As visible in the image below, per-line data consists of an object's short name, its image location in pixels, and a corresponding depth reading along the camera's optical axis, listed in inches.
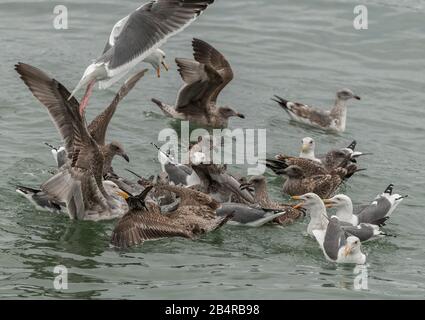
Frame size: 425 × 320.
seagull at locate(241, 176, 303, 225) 498.6
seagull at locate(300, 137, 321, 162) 576.4
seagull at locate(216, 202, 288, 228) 474.0
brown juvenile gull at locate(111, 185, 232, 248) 444.5
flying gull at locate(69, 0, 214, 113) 485.1
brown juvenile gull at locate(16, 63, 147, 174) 442.3
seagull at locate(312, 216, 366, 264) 437.1
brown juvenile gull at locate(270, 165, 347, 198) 539.5
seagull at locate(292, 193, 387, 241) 468.1
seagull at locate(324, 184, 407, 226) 486.0
